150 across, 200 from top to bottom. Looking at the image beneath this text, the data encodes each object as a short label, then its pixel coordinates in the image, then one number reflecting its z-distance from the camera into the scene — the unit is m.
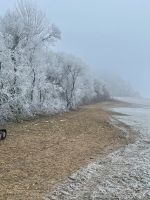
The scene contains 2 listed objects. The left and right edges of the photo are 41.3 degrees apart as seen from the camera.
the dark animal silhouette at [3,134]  13.29
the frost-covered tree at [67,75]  39.99
